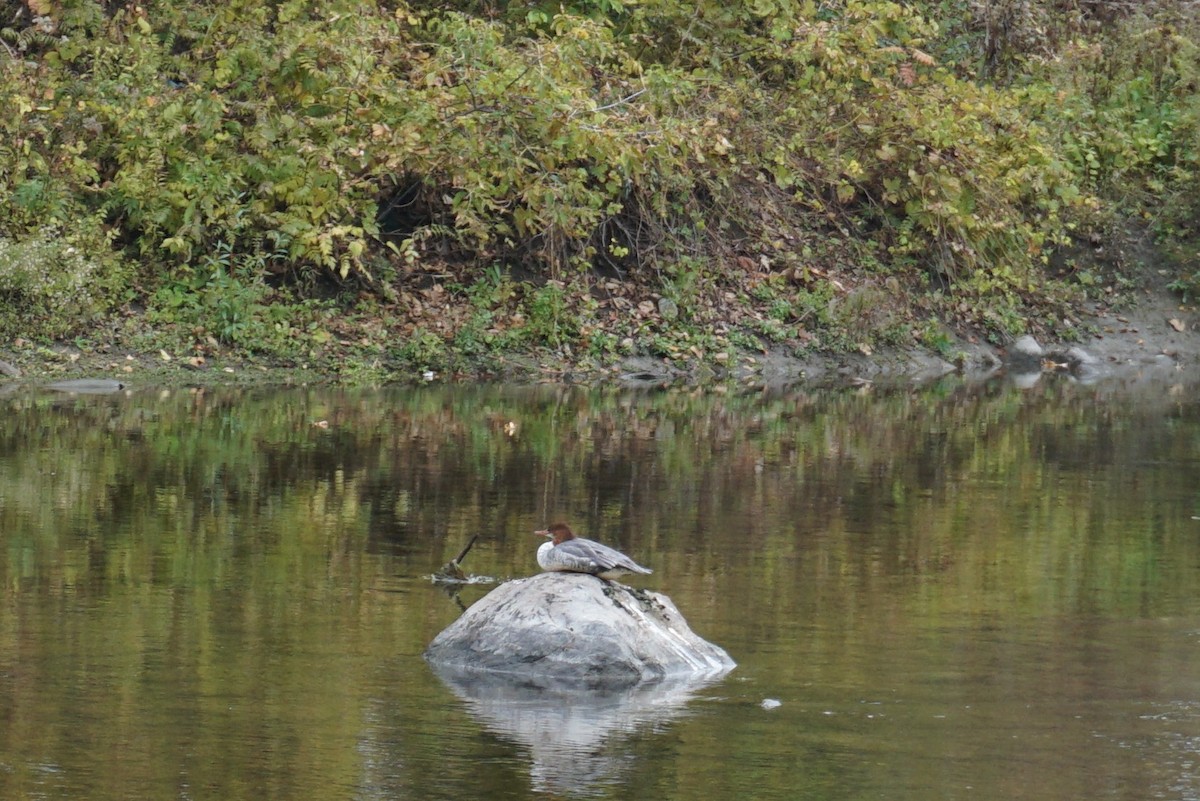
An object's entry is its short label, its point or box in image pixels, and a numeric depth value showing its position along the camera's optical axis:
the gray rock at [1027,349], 46.91
